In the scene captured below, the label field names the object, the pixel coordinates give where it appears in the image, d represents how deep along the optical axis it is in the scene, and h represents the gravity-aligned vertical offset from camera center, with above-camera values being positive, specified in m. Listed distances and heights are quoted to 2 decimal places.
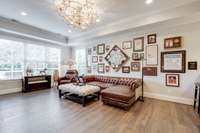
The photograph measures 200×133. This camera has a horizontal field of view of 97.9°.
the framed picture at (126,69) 4.01 -0.16
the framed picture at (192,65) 2.91 +0.02
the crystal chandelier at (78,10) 2.09 +1.41
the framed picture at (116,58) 4.10 +0.38
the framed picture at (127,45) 3.95 +0.97
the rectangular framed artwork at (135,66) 3.80 -0.02
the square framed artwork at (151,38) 3.48 +1.10
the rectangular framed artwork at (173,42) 3.09 +0.85
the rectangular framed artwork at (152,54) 3.45 +0.45
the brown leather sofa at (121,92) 2.55 -0.84
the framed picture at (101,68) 4.69 -0.13
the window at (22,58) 3.92 +0.38
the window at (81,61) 5.42 +0.29
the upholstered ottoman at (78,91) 2.81 -0.90
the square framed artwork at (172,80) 3.13 -0.54
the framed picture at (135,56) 3.78 +0.42
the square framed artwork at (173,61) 3.05 +0.16
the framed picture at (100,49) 4.64 +0.90
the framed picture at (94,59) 4.88 +0.37
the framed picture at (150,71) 3.48 -0.23
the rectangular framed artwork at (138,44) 3.70 +0.92
